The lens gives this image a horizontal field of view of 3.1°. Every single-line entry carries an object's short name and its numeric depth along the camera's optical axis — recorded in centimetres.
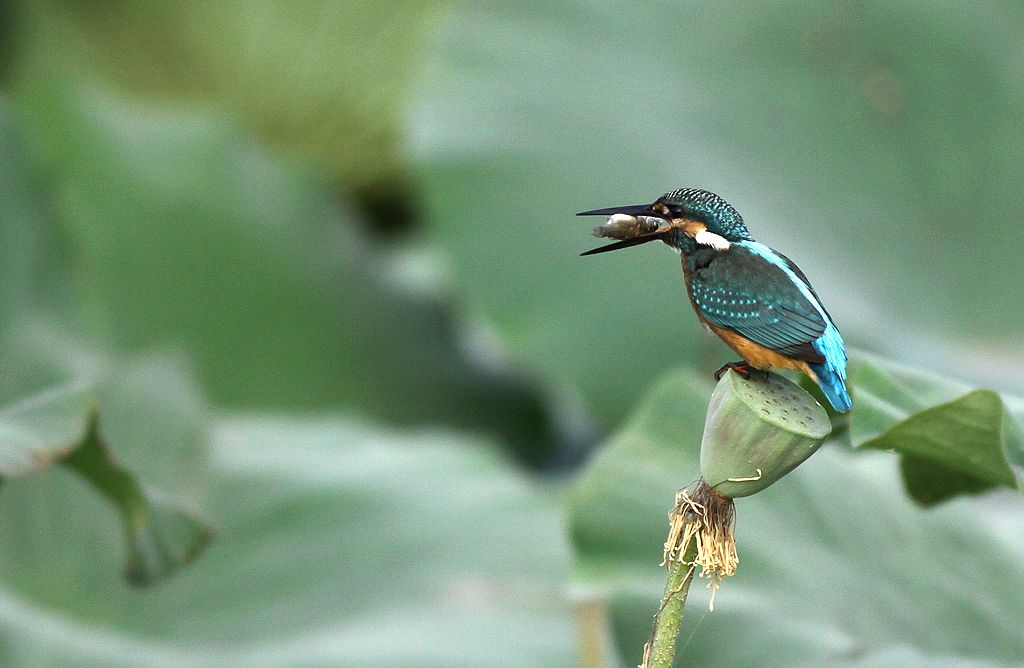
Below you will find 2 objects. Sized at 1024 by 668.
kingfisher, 676
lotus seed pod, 671
